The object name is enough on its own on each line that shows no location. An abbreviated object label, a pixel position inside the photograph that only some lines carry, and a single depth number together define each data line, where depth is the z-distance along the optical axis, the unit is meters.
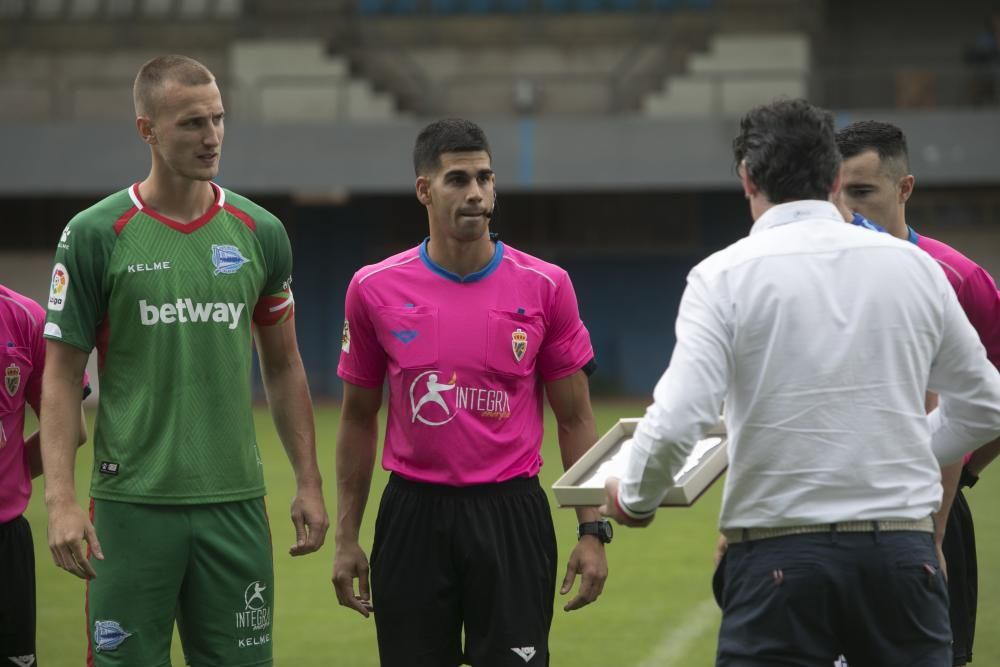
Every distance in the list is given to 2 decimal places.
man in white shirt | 6.27
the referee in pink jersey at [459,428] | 8.35
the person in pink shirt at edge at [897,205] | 8.45
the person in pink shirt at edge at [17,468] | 8.83
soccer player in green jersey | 7.77
